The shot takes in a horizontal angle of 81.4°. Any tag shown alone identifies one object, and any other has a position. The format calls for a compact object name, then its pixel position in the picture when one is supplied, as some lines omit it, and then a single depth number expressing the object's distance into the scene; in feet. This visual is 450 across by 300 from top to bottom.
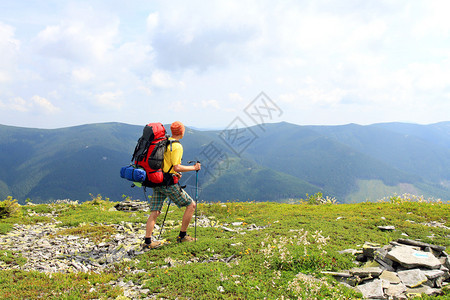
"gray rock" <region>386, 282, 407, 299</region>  18.63
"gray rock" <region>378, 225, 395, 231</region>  39.86
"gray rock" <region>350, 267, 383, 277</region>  21.38
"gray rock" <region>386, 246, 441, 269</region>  22.04
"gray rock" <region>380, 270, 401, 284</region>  20.38
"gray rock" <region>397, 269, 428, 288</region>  20.03
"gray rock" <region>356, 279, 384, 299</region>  18.75
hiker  27.63
